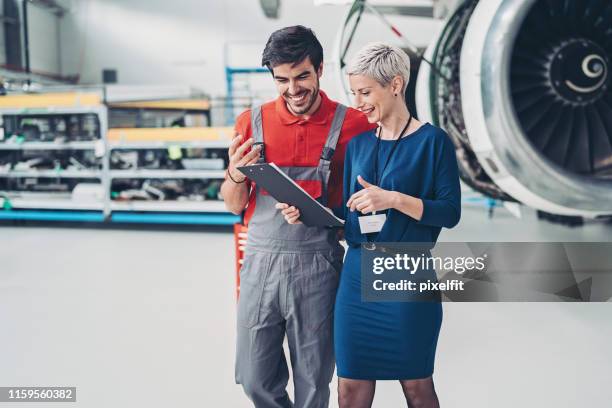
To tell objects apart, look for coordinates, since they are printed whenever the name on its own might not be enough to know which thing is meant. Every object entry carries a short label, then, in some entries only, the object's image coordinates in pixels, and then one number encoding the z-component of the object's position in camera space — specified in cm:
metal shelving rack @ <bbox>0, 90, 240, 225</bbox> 557
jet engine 216
